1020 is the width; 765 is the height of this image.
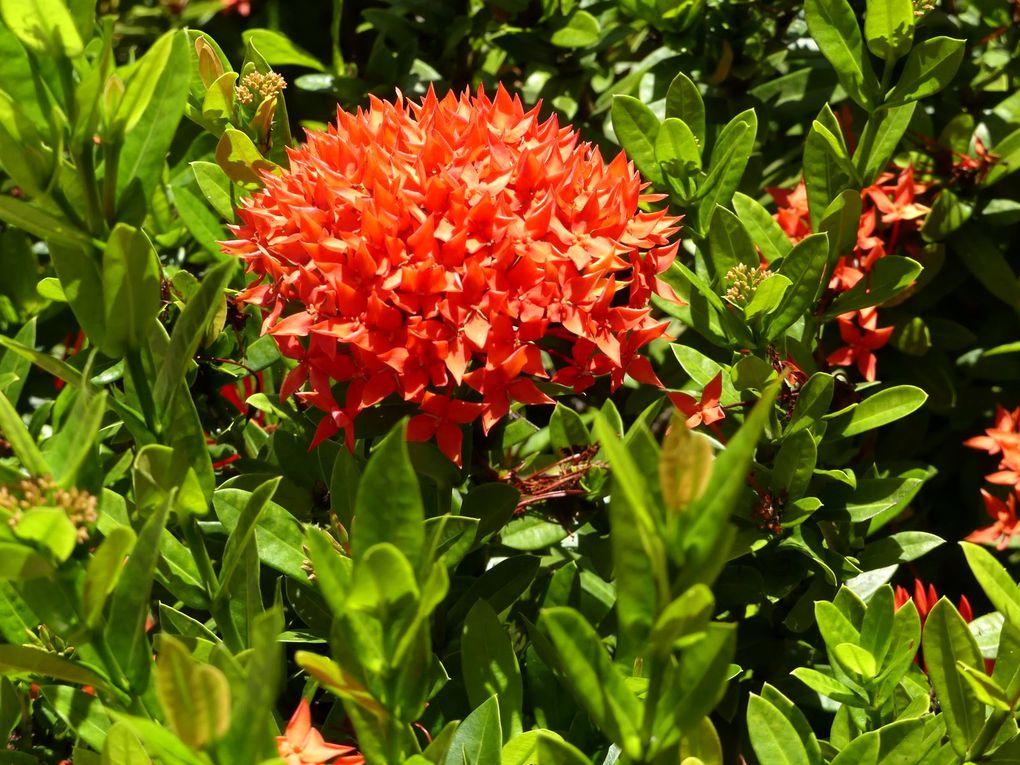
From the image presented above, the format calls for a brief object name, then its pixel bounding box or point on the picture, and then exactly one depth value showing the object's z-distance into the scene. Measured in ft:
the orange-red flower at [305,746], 2.06
